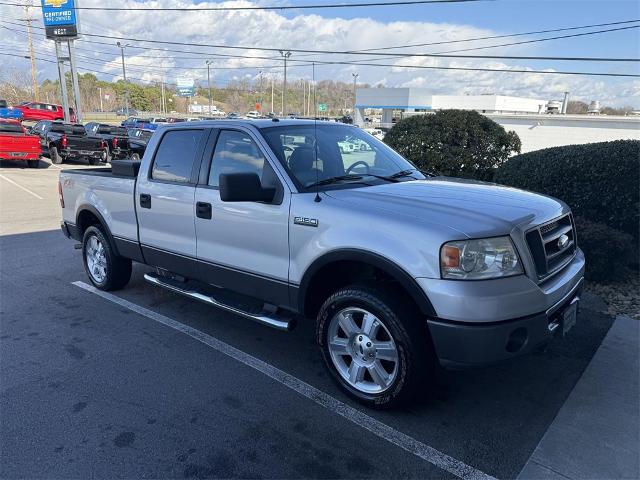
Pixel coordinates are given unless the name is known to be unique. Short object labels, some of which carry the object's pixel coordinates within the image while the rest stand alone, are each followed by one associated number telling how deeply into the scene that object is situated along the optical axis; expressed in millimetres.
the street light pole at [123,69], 67125
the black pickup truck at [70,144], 21188
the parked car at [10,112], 39031
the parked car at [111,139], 23064
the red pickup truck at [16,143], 18672
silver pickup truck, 2885
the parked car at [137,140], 23625
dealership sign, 35906
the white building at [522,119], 36969
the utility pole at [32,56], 54719
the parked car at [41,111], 42438
